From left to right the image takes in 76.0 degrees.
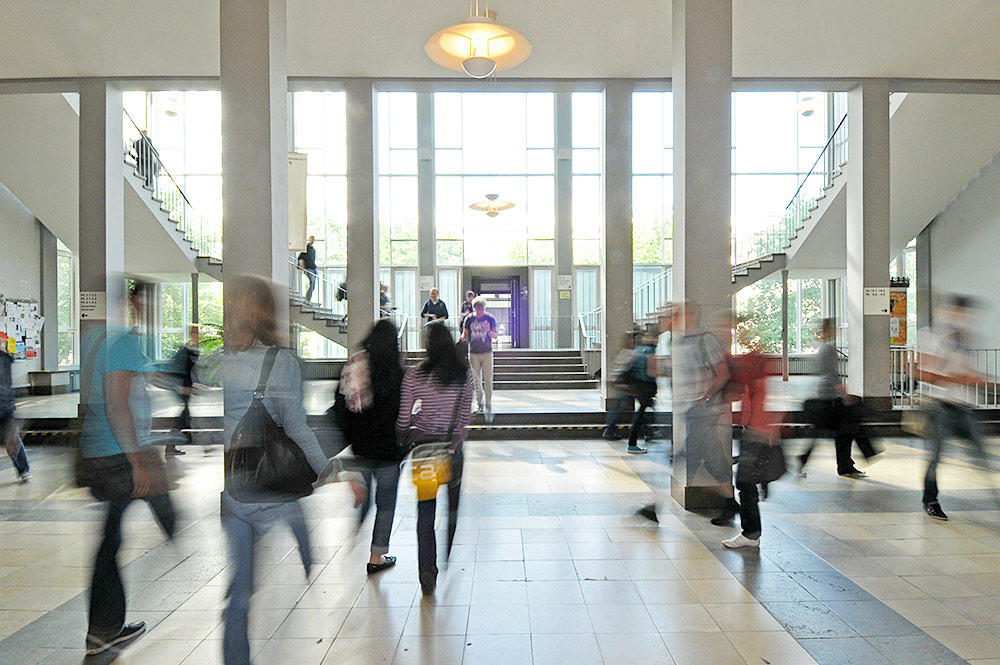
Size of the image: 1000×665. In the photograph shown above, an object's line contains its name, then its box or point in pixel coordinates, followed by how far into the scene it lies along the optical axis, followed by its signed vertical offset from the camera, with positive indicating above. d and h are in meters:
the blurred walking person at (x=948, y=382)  4.71 -0.38
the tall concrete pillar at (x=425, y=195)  18.42 +4.00
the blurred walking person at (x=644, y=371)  6.63 -0.40
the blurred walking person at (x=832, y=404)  5.72 -0.65
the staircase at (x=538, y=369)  12.26 -0.73
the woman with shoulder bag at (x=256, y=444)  2.30 -0.41
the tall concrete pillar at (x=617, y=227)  9.02 +1.49
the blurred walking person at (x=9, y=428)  5.31 -0.81
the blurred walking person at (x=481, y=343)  8.65 -0.13
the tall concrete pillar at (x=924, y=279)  13.61 +1.11
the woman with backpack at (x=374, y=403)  3.58 -0.39
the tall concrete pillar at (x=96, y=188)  8.29 +1.92
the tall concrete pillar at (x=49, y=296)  14.10 +0.88
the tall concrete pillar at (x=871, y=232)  8.67 +1.35
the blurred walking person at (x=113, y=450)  2.74 -0.50
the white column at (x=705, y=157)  5.37 +1.48
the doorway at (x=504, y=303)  18.80 +0.89
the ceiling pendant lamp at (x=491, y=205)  12.29 +2.48
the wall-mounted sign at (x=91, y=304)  8.16 +0.39
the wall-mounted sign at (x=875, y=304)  8.75 +0.39
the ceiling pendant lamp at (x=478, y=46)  5.38 +2.52
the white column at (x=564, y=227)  18.42 +3.06
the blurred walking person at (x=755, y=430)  3.92 -0.61
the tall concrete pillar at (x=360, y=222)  8.85 +1.55
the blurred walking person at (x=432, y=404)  3.57 -0.40
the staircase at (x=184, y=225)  10.82 +2.14
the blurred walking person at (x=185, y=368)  6.57 -0.35
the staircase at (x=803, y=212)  11.28 +2.27
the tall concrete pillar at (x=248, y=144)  5.28 +1.57
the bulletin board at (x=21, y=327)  12.73 +0.17
